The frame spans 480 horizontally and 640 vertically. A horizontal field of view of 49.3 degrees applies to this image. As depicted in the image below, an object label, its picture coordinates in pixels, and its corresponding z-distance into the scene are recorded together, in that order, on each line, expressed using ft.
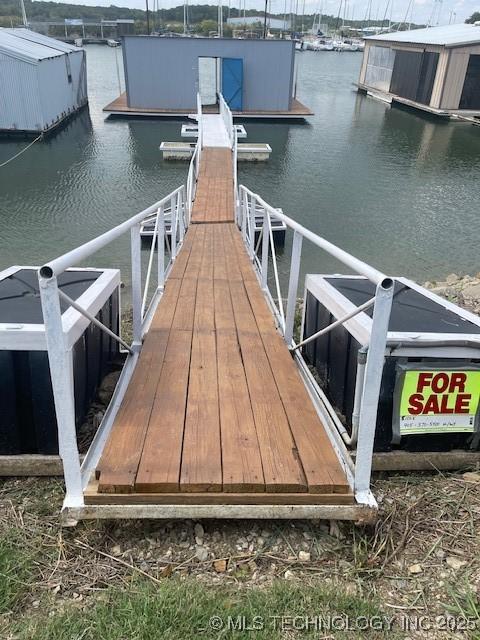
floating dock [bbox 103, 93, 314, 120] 84.02
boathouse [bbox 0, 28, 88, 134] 66.80
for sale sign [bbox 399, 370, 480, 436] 8.75
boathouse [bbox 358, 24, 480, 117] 89.51
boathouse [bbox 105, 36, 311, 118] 83.05
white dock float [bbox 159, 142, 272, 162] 61.16
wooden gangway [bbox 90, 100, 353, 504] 7.42
